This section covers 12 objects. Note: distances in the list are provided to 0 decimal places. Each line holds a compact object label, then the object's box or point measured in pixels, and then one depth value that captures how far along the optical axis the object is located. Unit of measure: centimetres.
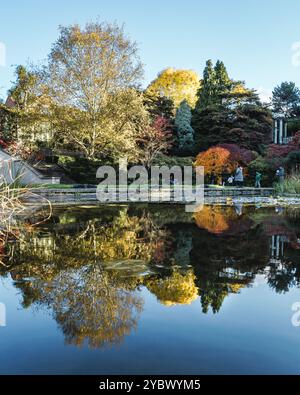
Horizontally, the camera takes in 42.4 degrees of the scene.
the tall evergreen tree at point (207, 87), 3120
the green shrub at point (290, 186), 1766
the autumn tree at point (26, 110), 2023
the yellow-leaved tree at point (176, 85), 3697
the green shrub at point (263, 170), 2100
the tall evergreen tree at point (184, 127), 2769
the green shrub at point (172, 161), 2302
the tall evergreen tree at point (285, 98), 3369
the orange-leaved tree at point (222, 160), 2162
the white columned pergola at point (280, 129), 2739
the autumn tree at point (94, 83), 1906
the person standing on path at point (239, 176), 1998
